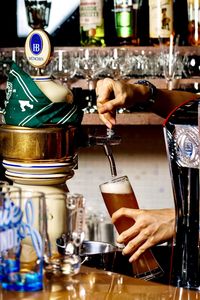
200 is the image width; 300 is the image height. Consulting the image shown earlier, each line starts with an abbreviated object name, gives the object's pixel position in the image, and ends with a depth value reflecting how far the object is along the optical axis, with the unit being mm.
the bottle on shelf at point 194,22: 2895
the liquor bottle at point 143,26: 3057
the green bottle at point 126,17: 2939
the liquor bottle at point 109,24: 3084
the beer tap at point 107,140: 1711
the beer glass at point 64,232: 1412
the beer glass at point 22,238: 1306
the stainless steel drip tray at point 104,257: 1679
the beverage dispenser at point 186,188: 1521
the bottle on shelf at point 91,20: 2953
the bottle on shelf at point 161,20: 2930
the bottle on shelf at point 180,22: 3012
